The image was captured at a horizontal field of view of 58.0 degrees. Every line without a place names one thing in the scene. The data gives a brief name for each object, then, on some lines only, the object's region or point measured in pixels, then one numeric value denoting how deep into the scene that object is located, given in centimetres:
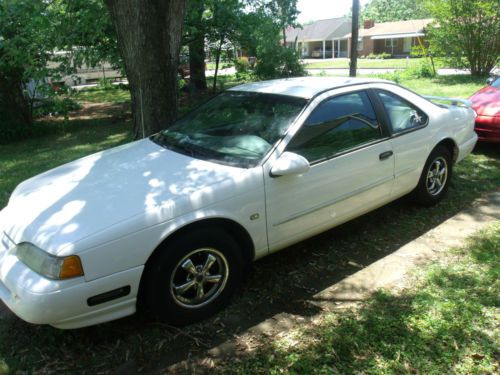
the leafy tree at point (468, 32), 1631
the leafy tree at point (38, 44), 697
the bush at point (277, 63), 1533
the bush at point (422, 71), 1947
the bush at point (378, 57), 5098
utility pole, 883
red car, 672
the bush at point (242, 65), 1395
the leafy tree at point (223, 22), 1175
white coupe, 270
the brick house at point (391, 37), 5331
